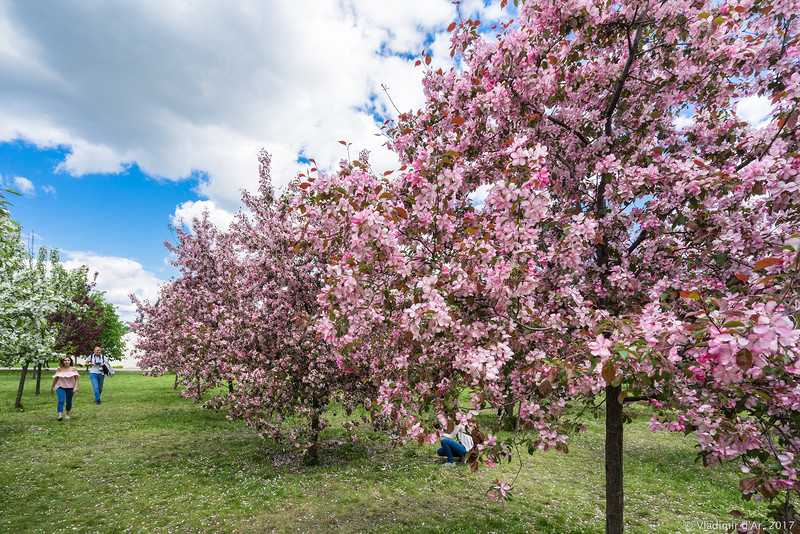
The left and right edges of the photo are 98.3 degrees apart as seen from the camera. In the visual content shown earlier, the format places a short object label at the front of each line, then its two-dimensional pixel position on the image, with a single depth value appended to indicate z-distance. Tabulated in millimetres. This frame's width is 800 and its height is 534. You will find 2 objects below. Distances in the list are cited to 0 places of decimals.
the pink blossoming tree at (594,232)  3031
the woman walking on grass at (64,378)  11961
